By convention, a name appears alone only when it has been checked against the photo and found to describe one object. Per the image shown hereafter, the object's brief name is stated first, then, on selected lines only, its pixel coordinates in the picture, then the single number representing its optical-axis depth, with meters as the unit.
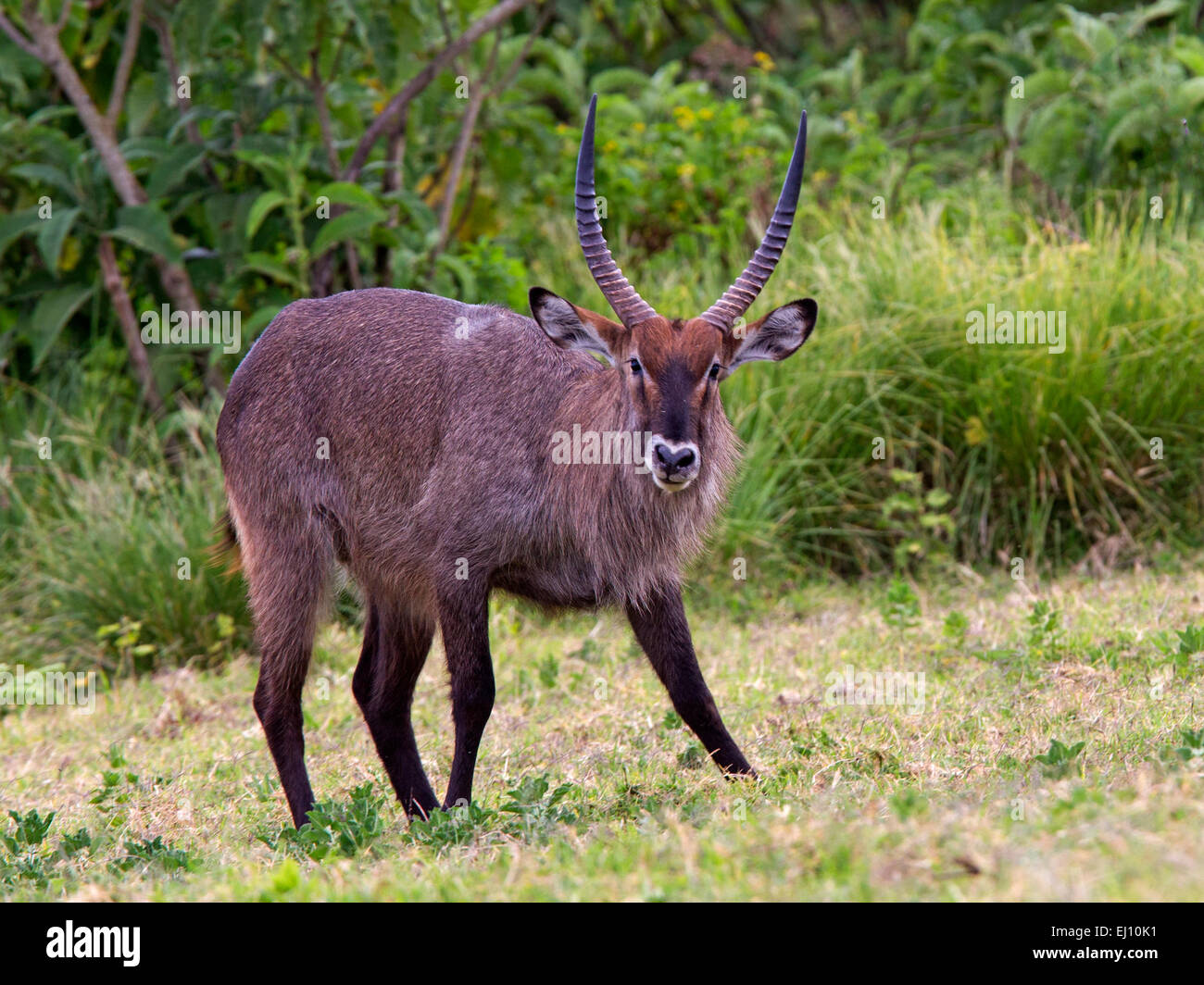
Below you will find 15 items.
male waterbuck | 4.07
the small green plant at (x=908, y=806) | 2.84
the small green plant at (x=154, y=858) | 3.56
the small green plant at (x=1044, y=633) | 4.99
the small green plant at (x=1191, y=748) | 3.21
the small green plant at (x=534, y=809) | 3.50
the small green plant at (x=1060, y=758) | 3.51
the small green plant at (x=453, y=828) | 3.52
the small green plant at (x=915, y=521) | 6.47
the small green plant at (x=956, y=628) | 5.29
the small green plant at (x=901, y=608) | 5.57
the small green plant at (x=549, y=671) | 5.55
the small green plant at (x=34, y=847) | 3.67
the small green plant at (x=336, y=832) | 3.52
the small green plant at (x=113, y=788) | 4.37
